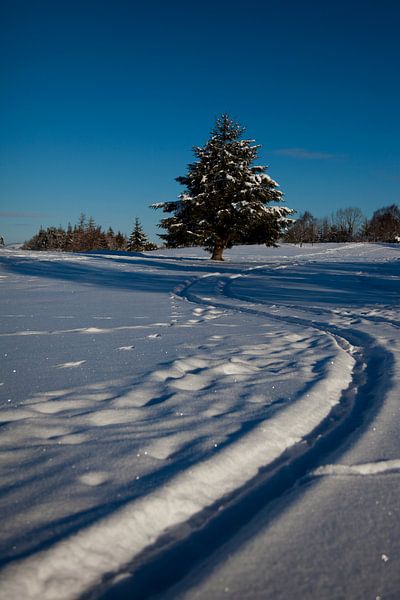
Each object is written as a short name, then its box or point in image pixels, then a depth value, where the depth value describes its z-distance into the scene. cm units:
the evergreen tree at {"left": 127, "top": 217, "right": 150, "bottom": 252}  6116
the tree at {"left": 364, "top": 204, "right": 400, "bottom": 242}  8217
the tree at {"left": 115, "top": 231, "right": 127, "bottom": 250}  9506
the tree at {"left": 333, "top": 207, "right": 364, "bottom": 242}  8894
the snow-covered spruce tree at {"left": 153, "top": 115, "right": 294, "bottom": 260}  2191
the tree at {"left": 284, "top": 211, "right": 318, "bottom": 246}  8470
